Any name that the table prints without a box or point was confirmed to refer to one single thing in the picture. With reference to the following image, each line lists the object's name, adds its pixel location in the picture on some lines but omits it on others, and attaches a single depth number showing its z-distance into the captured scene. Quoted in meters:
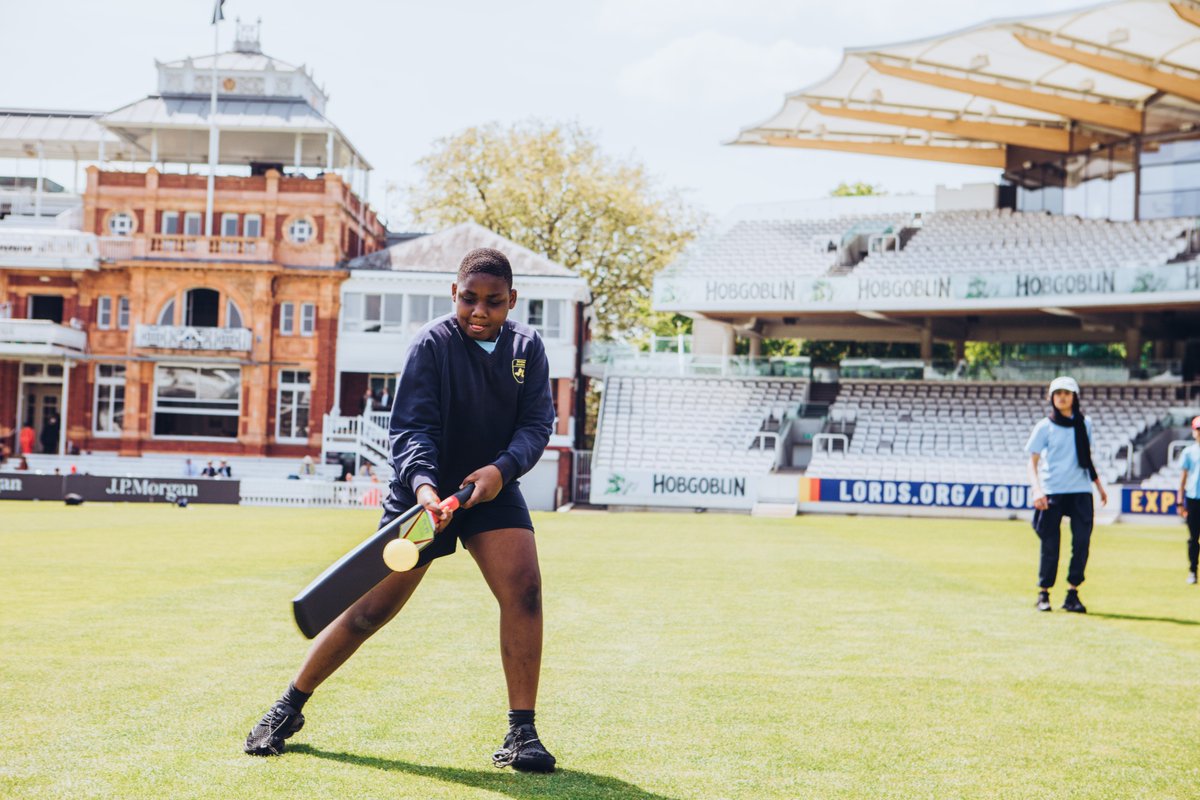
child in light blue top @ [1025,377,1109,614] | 11.41
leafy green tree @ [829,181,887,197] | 62.88
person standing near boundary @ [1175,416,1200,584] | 14.95
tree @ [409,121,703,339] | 54.41
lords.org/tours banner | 34.88
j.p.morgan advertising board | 31.72
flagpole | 43.84
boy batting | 5.32
